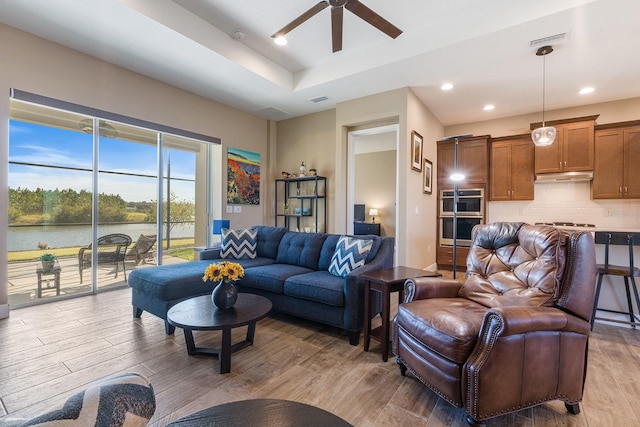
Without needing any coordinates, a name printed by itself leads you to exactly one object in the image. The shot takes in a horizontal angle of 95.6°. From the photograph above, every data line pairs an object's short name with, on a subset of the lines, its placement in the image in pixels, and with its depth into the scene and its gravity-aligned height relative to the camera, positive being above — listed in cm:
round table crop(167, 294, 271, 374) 193 -73
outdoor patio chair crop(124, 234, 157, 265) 441 -55
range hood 468 +64
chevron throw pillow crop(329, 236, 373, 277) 277 -41
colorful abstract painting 523 +68
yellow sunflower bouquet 220 -46
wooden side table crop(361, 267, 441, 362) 221 -58
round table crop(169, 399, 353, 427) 93 -68
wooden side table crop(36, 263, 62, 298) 352 -81
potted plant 359 -61
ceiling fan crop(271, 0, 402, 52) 244 +175
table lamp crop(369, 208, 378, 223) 866 +2
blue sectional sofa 249 -66
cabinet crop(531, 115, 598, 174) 457 +107
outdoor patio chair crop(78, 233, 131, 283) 384 -54
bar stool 264 -49
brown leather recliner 144 -63
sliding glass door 341 +15
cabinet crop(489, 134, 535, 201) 513 +84
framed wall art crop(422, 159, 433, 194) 498 +66
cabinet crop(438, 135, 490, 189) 538 +102
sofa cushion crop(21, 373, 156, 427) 58 -42
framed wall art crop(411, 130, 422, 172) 434 +97
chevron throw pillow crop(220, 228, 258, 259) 375 -41
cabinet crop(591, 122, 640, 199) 432 +80
